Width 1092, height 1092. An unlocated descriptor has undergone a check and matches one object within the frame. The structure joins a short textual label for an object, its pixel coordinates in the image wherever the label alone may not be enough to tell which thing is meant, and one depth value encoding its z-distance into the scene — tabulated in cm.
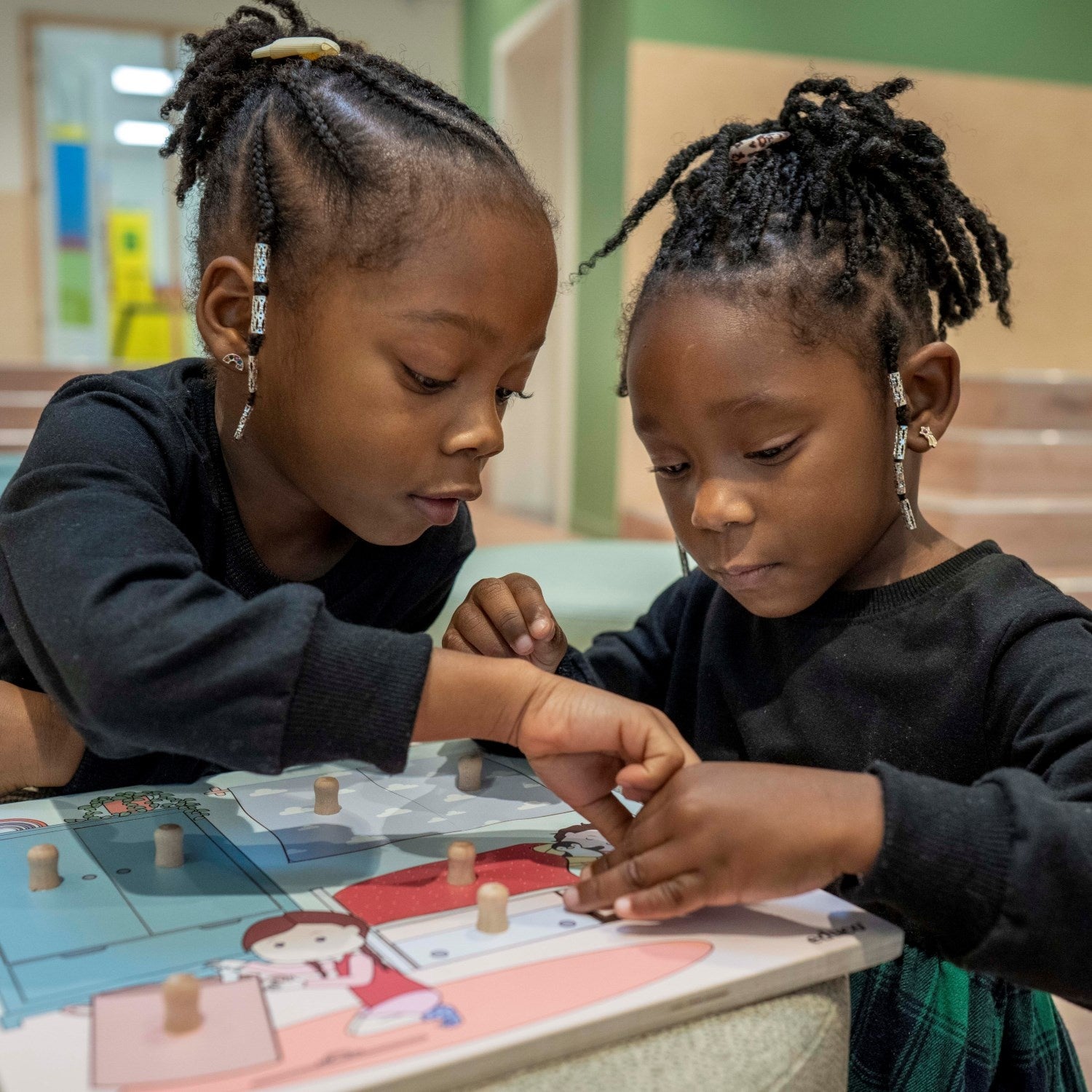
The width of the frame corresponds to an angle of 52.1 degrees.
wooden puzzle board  41
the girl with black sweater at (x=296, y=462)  55
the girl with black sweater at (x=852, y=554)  67
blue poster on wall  576
